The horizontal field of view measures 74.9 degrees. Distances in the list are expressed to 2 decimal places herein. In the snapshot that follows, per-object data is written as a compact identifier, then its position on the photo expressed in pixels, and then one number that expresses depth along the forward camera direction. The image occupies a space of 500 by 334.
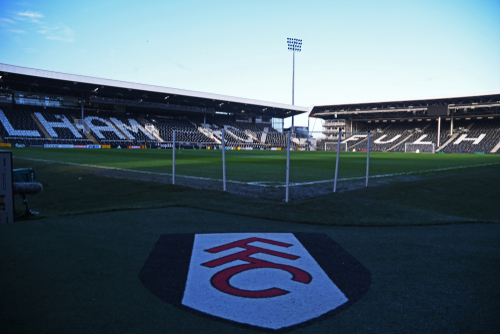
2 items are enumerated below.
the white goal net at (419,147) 59.16
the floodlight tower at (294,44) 67.94
